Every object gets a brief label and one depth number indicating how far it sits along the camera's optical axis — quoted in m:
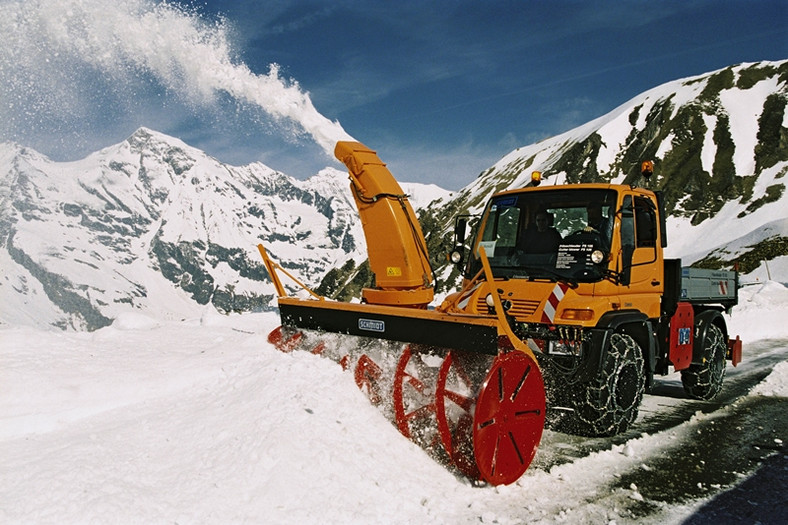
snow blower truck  5.38
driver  6.79
